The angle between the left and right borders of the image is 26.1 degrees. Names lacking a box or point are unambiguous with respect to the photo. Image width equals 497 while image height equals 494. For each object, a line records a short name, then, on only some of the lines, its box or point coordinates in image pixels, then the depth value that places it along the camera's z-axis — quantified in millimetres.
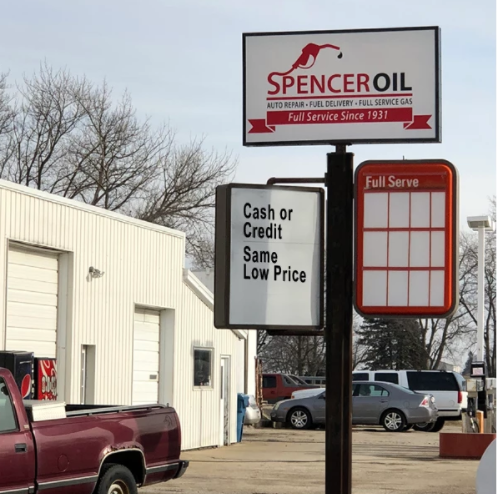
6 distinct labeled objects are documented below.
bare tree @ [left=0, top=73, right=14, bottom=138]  41906
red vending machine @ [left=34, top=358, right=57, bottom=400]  16672
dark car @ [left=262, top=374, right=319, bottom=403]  48562
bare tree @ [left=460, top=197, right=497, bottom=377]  60938
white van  35469
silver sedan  32688
